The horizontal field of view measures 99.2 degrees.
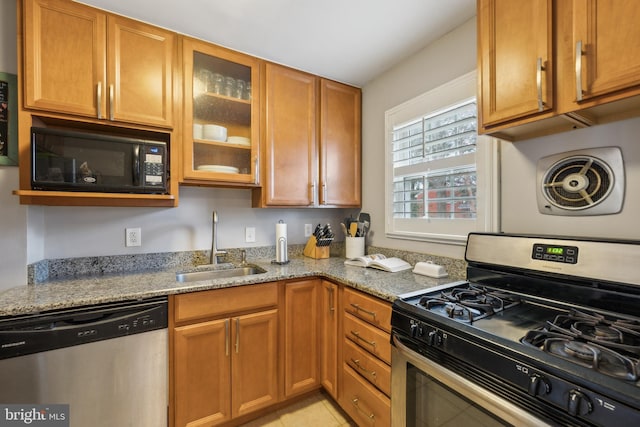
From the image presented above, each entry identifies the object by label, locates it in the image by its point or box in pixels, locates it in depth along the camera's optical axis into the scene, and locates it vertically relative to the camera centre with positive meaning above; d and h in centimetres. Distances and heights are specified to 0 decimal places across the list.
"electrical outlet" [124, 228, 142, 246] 179 -15
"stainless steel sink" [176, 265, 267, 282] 178 -42
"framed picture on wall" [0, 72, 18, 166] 137 +49
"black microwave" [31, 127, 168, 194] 132 +27
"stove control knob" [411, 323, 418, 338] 106 -46
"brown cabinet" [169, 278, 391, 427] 139 -79
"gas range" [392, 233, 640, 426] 67 -38
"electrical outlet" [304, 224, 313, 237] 244 -16
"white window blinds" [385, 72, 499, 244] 150 +27
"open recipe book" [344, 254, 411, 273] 174 -34
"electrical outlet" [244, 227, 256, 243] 218 -17
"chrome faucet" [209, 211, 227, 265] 196 -23
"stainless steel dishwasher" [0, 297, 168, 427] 111 -65
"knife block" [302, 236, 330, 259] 223 -31
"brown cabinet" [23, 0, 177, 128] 135 +81
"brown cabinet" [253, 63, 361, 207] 199 +56
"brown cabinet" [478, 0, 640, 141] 87 +53
